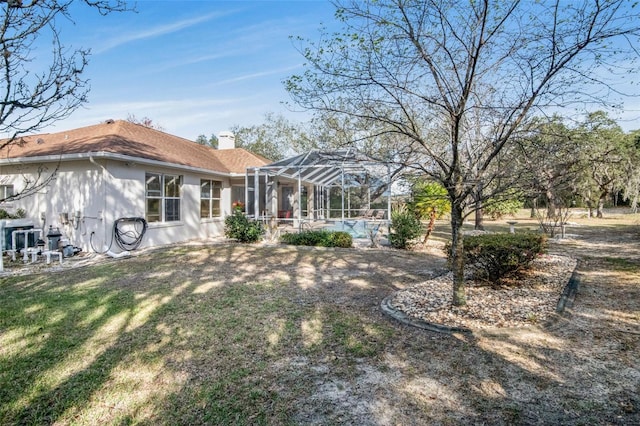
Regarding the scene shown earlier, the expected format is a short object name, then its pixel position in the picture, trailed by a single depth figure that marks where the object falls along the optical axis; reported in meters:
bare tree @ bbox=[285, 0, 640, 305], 4.05
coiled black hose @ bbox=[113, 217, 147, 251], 10.30
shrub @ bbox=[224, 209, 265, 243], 12.61
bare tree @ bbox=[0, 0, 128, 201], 4.13
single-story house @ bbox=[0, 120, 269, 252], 10.23
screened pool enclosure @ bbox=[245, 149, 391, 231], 13.60
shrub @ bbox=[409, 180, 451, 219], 12.69
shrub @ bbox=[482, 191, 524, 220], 21.68
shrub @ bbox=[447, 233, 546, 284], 6.26
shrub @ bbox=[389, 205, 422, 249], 11.56
